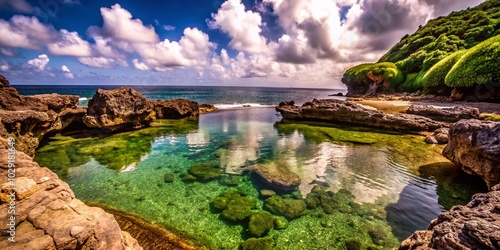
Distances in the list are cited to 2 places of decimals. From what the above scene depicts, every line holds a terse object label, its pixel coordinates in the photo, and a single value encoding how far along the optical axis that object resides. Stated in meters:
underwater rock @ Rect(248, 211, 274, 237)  6.90
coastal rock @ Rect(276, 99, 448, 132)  19.41
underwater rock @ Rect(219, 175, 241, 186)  10.58
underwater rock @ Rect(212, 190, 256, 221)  7.79
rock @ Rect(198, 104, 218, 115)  39.38
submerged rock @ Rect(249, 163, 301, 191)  9.98
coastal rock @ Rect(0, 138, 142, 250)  3.26
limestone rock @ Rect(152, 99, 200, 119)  30.39
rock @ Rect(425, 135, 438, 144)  15.61
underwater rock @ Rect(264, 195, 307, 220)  7.92
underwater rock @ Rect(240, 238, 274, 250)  6.21
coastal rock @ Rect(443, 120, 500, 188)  7.60
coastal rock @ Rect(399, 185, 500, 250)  3.02
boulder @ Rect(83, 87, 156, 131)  18.77
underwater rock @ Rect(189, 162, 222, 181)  11.23
